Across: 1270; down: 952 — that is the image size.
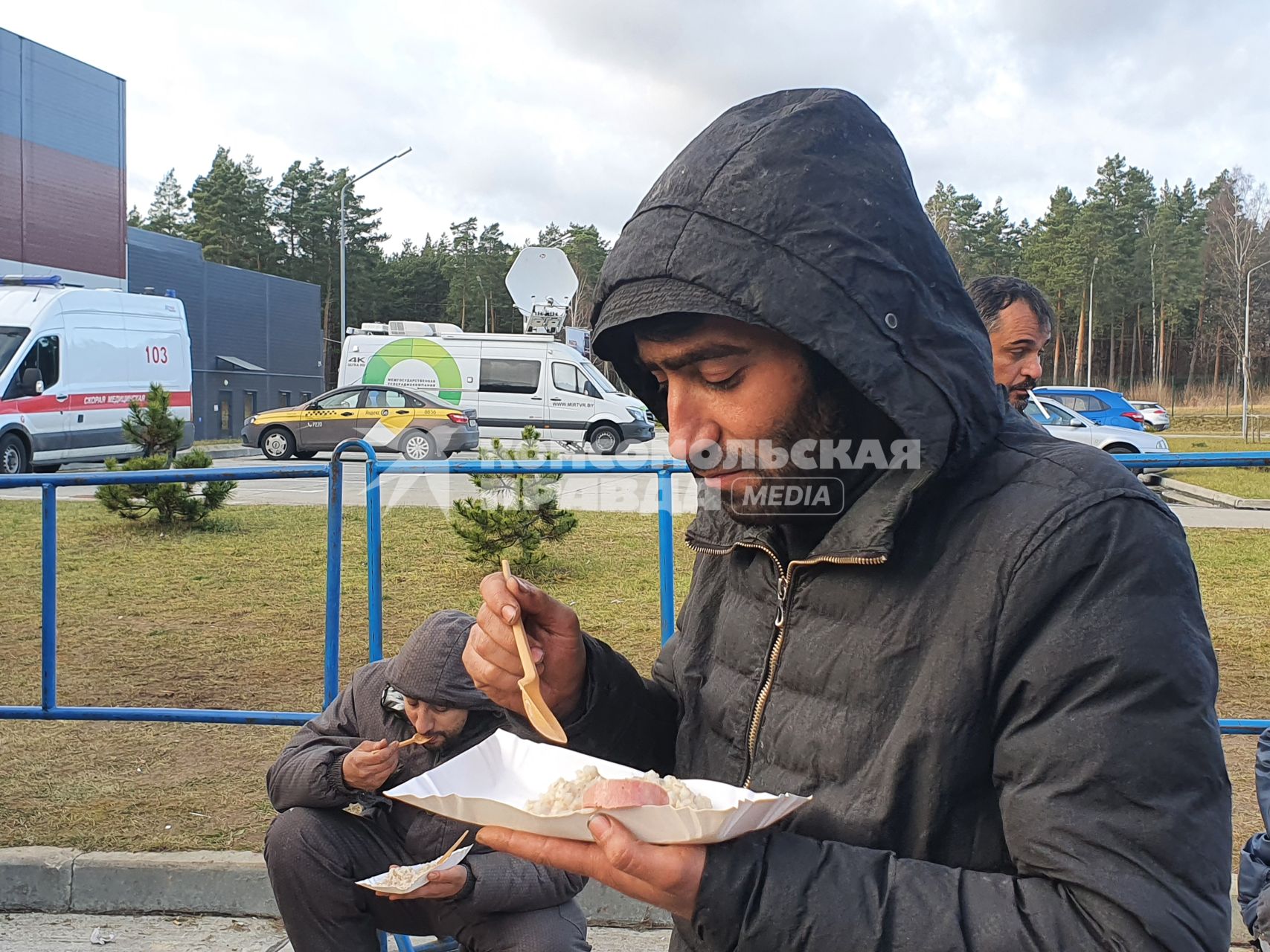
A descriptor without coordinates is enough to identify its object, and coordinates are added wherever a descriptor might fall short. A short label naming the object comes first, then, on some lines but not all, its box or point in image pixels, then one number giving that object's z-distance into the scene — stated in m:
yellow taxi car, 20.66
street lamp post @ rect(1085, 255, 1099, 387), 62.09
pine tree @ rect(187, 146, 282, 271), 62.84
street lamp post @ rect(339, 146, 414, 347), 28.54
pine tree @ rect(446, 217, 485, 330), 74.94
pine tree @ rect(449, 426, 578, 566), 8.47
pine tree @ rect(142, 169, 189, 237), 72.88
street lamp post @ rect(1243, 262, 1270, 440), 40.32
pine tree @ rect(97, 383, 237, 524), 10.89
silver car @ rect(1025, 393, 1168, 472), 17.83
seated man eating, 2.79
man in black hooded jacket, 1.03
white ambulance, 16.66
